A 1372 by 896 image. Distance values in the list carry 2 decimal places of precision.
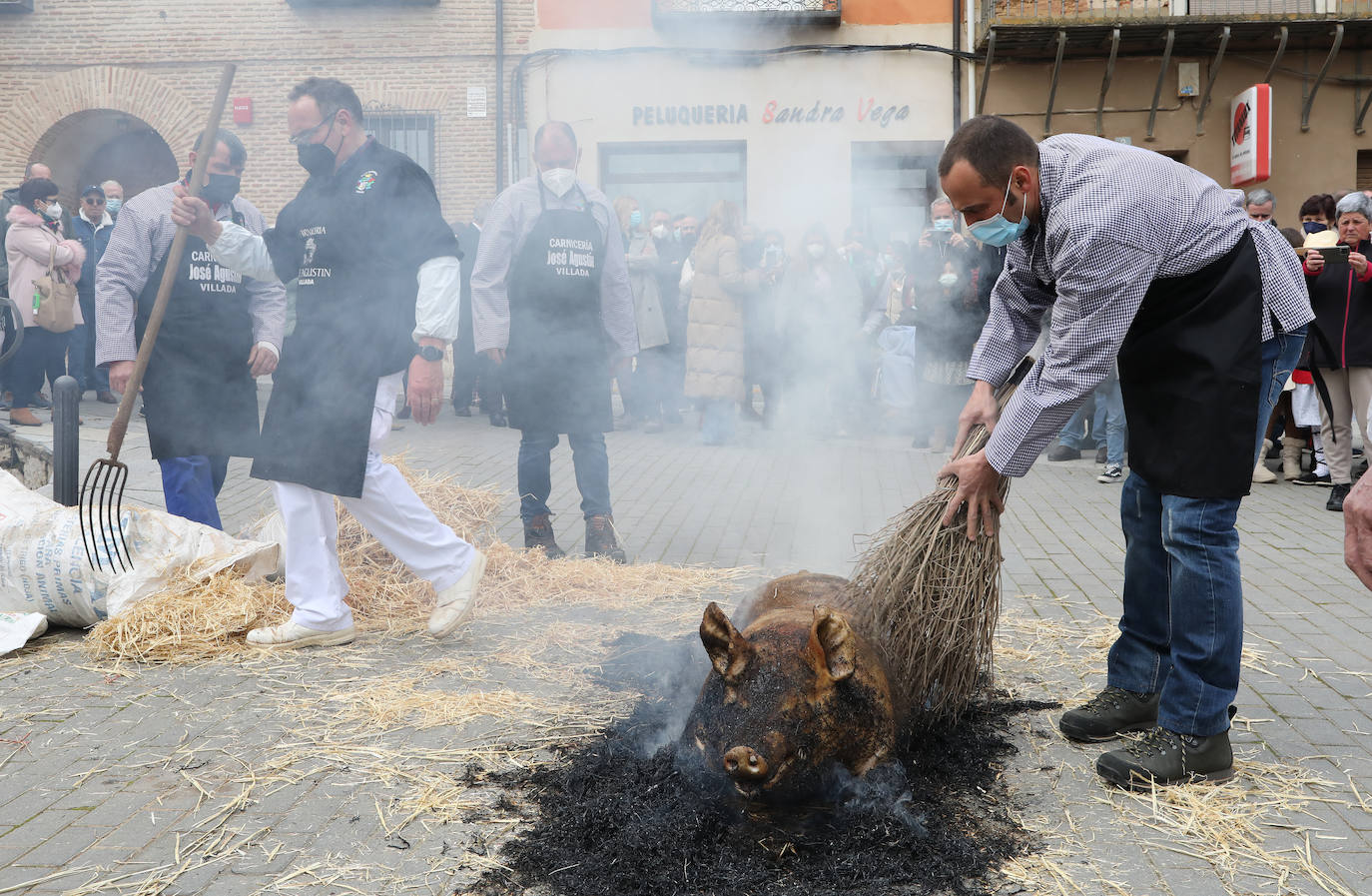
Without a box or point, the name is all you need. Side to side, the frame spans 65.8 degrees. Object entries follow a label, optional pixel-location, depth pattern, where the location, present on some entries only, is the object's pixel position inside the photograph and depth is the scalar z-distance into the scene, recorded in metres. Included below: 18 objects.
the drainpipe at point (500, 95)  15.91
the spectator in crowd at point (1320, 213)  8.50
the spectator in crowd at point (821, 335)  8.55
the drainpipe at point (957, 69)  12.63
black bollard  5.31
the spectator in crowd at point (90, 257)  11.46
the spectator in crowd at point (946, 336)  9.04
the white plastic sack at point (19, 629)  4.23
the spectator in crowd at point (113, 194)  12.42
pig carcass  2.61
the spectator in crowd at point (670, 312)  11.32
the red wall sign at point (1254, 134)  14.72
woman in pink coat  10.61
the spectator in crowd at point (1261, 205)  8.84
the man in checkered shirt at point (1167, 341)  2.81
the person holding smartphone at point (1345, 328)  7.34
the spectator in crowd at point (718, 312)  9.55
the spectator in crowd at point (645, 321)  10.87
